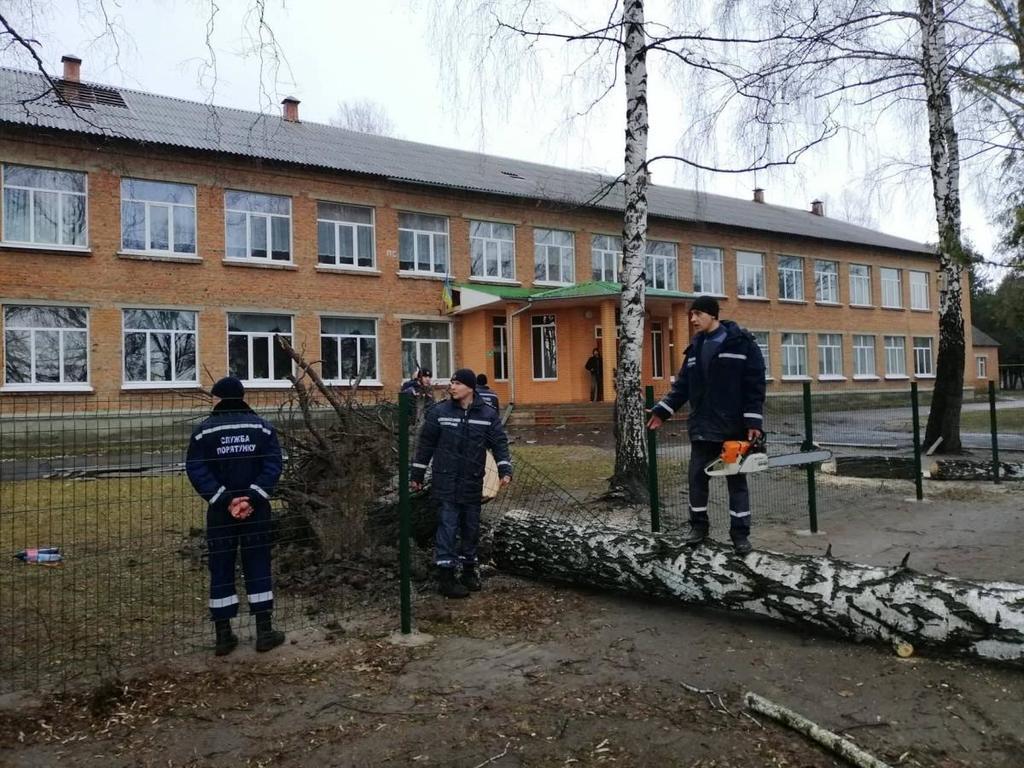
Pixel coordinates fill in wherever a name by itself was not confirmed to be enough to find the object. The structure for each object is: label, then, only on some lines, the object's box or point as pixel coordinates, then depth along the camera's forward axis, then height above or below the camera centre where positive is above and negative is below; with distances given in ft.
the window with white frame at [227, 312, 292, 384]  62.05 +4.88
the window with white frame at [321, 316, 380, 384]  66.33 +5.17
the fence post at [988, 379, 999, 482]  30.55 -1.69
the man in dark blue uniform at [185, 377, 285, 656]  13.21 -1.69
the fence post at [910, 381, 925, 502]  27.02 -2.26
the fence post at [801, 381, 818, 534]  22.26 -1.90
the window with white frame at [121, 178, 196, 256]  57.88 +15.38
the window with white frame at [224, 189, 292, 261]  62.34 +15.45
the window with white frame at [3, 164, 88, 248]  53.62 +15.31
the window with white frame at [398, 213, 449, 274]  71.10 +15.33
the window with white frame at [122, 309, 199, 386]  57.77 +4.84
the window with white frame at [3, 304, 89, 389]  53.36 +4.84
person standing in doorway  72.43 +1.85
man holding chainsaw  15.75 -0.24
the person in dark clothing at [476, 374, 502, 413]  22.31 +0.04
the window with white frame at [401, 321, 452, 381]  70.99 +5.10
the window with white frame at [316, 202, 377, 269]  66.74 +15.35
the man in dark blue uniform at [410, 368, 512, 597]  16.71 -1.52
